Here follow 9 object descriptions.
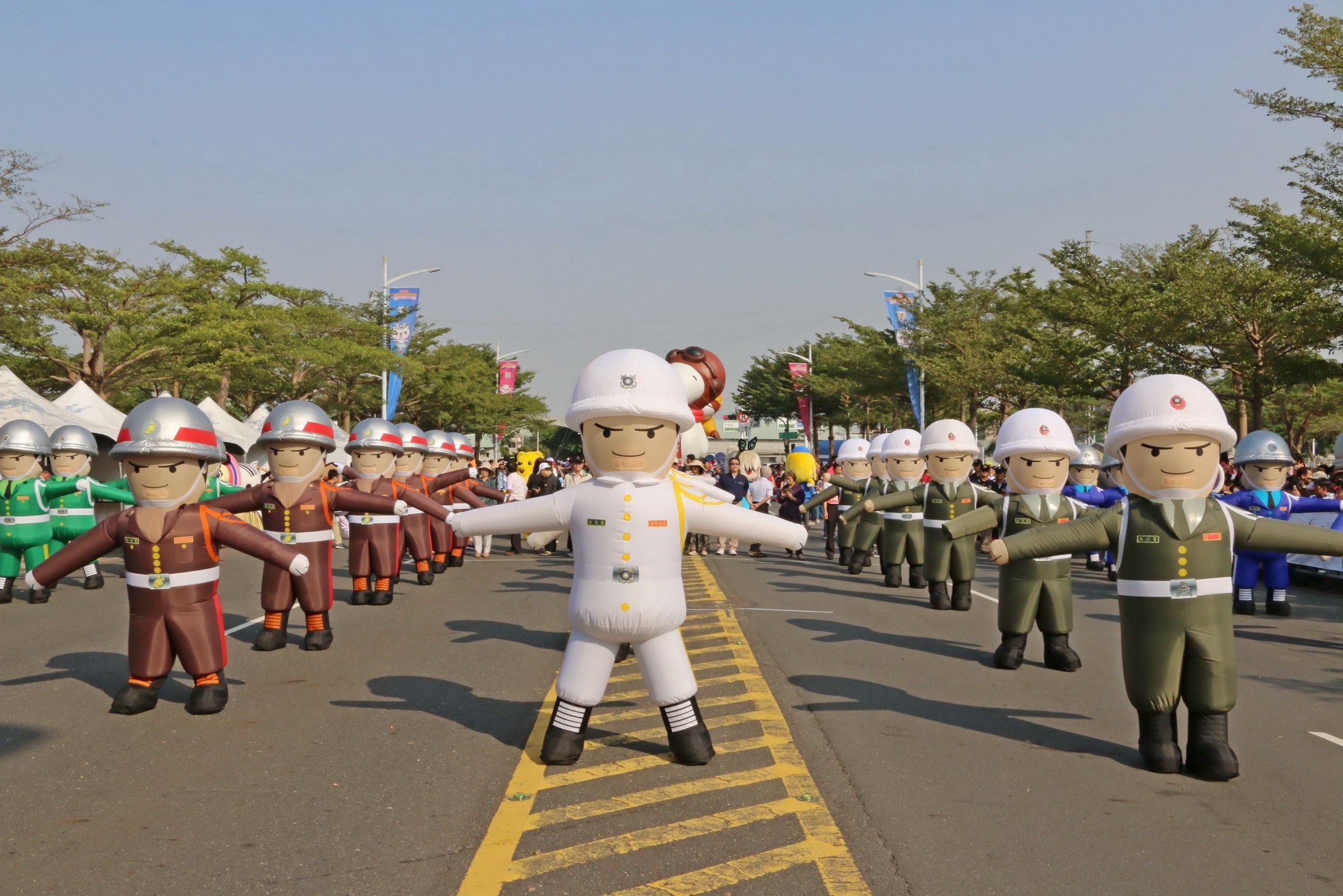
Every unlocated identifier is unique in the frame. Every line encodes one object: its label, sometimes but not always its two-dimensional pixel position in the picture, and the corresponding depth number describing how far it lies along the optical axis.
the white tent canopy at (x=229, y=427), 27.27
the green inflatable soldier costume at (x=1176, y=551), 5.83
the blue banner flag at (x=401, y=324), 38.91
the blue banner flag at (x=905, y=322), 40.31
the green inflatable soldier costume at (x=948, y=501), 12.54
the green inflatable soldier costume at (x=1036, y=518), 8.77
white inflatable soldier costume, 5.96
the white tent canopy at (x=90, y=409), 22.91
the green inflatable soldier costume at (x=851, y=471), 17.95
